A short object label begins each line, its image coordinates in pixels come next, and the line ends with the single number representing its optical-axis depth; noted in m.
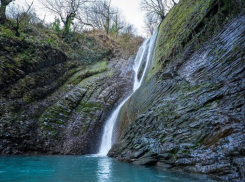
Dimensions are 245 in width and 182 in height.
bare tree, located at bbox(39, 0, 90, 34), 19.78
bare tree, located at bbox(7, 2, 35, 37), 13.59
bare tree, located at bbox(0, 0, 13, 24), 13.09
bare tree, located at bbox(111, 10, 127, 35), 26.22
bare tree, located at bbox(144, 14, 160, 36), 29.26
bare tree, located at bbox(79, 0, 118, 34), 25.80
